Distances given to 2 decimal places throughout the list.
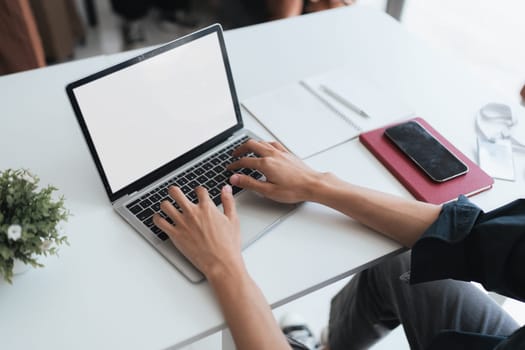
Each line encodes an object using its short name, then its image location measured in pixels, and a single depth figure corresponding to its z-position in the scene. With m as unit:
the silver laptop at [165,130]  0.74
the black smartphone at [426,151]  0.88
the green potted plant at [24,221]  0.62
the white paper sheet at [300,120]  0.96
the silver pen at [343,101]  1.04
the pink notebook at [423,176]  0.85
